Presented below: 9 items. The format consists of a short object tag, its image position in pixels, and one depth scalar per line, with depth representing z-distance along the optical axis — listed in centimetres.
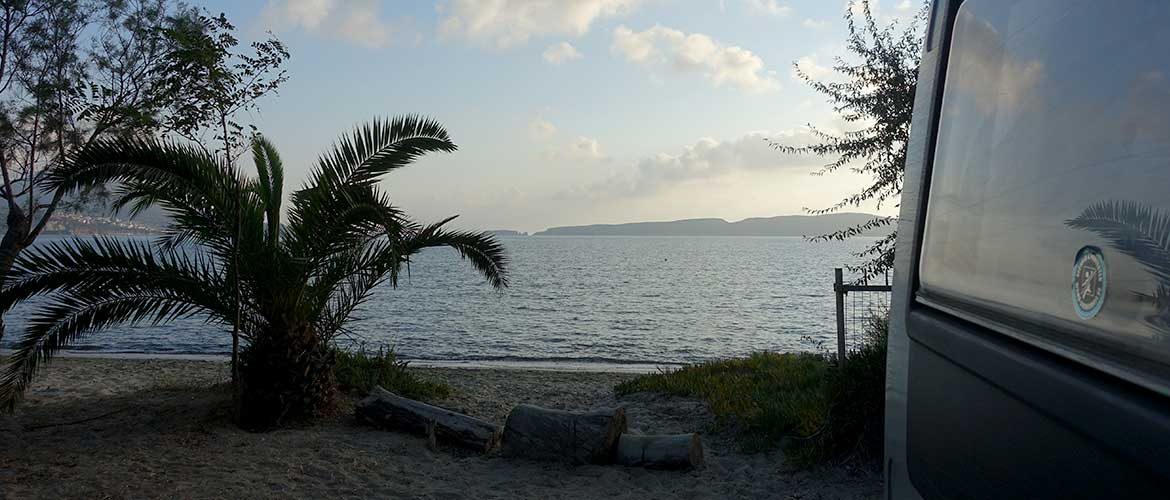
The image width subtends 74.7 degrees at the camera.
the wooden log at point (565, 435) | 755
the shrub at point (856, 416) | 716
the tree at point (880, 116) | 1116
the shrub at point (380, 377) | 1026
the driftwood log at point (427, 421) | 811
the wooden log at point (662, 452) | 747
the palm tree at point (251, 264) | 770
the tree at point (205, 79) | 808
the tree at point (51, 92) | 1155
